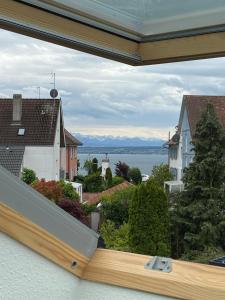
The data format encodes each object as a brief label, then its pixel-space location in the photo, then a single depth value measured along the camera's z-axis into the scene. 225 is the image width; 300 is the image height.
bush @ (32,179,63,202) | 9.66
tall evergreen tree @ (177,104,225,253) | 8.14
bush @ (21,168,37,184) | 11.42
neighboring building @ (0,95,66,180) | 15.05
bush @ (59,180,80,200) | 11.48
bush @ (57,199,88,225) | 6.88
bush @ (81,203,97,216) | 9.66
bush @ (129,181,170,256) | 6.68
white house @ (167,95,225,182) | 8.43
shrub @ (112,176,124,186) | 19.25
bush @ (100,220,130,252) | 7.41
